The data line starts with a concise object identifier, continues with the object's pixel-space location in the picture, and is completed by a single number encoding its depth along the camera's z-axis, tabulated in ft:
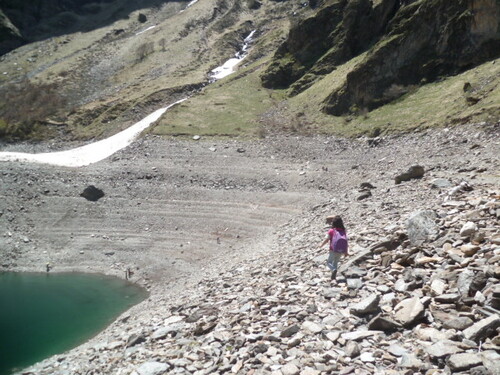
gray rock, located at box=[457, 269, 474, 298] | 29.63
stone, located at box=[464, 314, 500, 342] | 25.13
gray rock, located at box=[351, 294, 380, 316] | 32.45
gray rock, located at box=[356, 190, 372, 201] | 81.75
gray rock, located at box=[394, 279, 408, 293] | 33.58
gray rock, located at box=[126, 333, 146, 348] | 45.50
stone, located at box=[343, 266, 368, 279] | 39.83
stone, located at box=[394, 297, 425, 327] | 29.22
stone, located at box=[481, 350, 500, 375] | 22.20
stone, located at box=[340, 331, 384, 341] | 29.55
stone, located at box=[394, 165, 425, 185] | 77.82
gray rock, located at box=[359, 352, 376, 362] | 26.87
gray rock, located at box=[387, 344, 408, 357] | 26.52
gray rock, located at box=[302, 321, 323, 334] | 32.76
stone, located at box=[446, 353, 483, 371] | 23.11
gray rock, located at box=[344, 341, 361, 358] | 27.73
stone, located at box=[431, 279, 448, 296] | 31.07
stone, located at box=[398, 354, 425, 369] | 24.90
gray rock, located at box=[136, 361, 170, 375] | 35.06
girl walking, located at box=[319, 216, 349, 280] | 42.83
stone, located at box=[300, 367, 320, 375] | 26.99
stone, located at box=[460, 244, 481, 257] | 33.99
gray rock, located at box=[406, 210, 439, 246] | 40.42
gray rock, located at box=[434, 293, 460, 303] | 29.55
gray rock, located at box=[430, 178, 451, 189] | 62.24
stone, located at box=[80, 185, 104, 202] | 128.28
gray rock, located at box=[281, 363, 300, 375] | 27.68
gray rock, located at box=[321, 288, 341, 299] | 38.34
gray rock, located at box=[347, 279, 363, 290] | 37.83
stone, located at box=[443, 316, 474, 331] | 26.76
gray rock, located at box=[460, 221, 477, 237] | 36.68
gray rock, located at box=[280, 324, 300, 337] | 33.24
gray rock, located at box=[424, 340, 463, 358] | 24.77
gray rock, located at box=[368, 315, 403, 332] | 29.60
